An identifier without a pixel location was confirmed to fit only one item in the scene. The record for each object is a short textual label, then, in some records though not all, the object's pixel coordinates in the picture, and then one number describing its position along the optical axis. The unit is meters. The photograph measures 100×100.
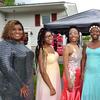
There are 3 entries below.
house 10.98
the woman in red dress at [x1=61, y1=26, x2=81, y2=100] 2.48
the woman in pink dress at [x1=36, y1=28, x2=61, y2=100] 2.46
